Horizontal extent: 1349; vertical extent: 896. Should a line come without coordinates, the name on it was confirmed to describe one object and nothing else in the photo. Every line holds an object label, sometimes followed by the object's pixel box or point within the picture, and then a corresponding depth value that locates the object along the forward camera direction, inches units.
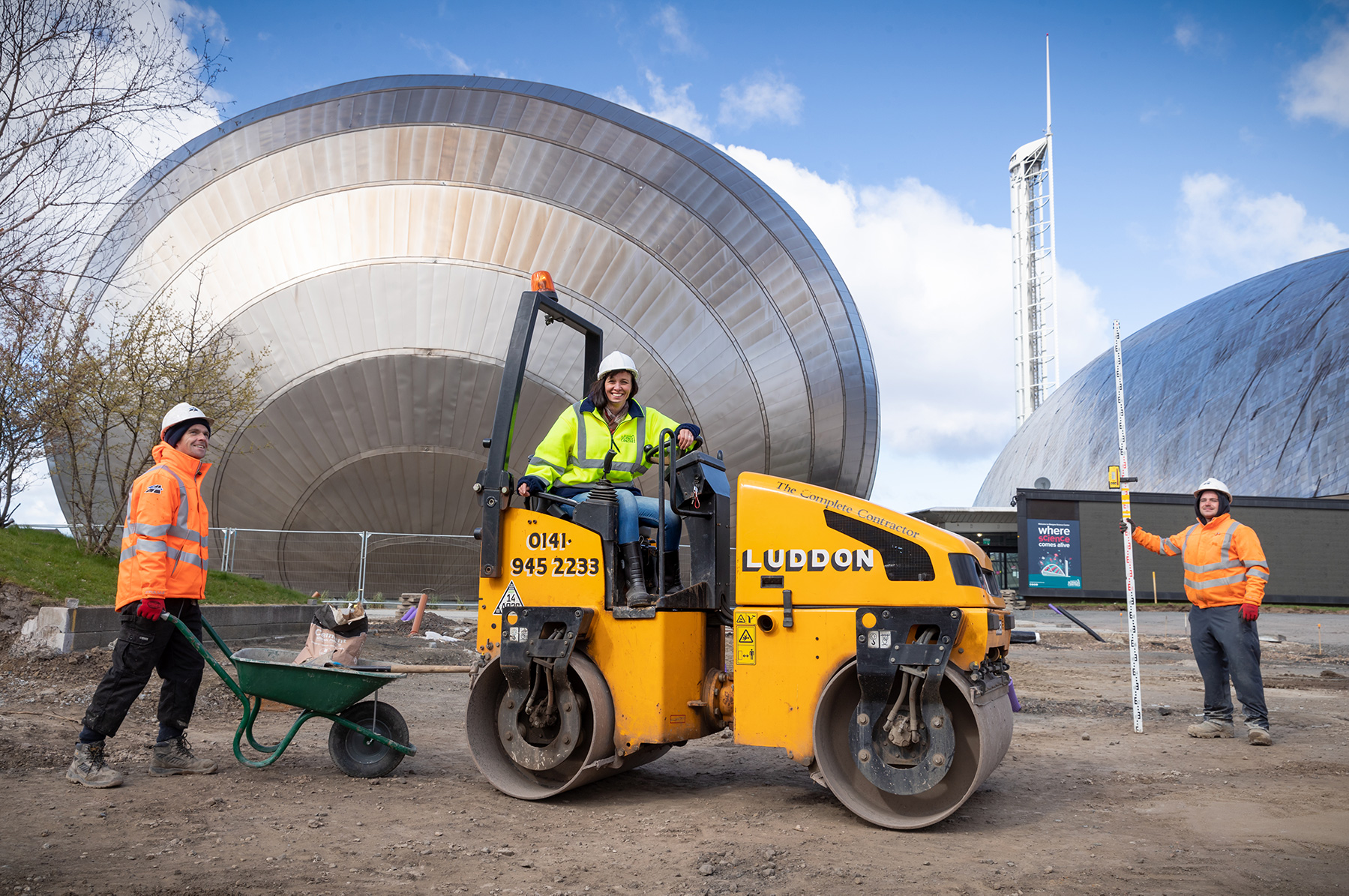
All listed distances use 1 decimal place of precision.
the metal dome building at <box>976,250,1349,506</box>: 1376.7
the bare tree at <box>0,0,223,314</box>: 302.4
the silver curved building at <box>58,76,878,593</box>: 577.0
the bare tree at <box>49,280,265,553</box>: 446.3
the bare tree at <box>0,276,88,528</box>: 433.1
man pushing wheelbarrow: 180.2
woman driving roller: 186.9
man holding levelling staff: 257.6
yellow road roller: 157.6
